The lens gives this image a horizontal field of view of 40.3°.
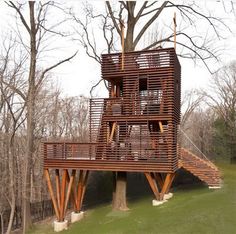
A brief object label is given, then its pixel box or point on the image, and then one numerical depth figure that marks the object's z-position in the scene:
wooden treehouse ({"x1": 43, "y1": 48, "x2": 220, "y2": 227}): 14.06
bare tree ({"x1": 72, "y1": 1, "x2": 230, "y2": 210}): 15.91
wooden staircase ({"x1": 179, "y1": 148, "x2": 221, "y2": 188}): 16.36
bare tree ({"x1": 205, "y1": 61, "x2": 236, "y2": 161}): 32.53
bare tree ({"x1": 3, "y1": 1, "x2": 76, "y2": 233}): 16.16
